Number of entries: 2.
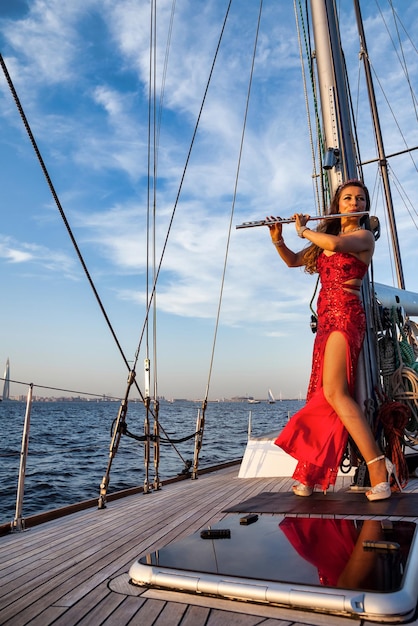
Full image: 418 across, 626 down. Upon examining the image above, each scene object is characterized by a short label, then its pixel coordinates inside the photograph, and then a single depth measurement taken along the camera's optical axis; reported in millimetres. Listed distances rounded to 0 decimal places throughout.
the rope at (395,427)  2639
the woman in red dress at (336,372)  2461
